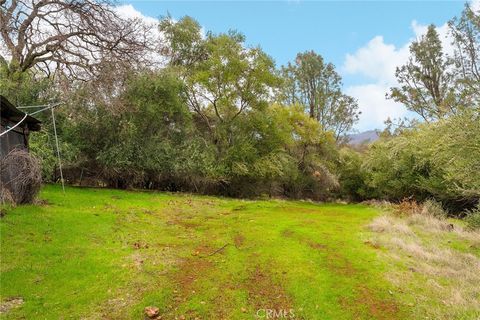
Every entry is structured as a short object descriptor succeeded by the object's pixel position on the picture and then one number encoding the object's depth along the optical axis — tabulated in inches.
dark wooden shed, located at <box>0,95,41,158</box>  452.1
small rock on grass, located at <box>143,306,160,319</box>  220.5
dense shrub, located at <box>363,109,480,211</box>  358.6
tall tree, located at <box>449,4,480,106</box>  748.6
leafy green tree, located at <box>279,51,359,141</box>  1569.9
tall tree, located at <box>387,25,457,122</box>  1189.7
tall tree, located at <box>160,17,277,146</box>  979.9
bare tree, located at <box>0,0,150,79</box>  682.2
